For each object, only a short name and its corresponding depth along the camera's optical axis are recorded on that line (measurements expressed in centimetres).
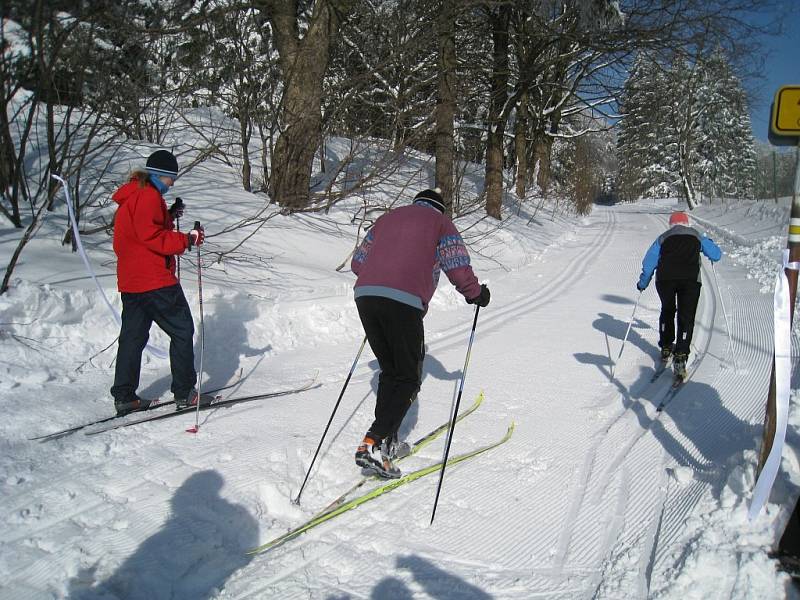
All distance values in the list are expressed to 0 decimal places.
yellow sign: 280
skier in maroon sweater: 369
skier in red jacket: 428
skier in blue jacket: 625
